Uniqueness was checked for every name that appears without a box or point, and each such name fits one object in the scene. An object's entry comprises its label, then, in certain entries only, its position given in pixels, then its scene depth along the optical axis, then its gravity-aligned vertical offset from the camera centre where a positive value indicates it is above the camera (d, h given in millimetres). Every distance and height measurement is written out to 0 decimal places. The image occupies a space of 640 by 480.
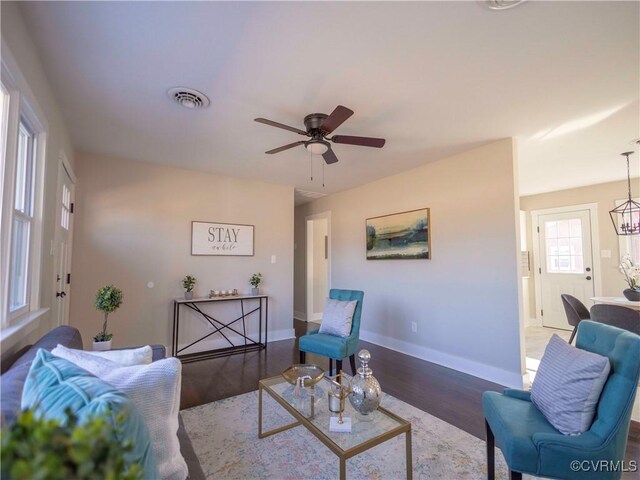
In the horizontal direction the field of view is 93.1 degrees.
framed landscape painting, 3935 +318
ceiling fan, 2381 +971
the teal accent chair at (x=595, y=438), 1268 -786
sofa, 878 -426
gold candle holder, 1721 -819
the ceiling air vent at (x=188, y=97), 2215 +1219
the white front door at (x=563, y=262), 5035 -46
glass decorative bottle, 1672 -739
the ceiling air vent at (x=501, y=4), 1451 +1231
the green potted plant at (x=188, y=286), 3924 -365
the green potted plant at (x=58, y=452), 456 -312
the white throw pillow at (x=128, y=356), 1286 -431
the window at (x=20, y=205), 1450 +295
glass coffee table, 1426 -873
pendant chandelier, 4449 +645
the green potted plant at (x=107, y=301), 2512 -373
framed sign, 4180 +275
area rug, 1742 -1230
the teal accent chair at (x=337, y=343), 2900 -841
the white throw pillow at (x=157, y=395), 1079 -496
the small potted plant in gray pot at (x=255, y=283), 4457 -368
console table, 3824 -954
